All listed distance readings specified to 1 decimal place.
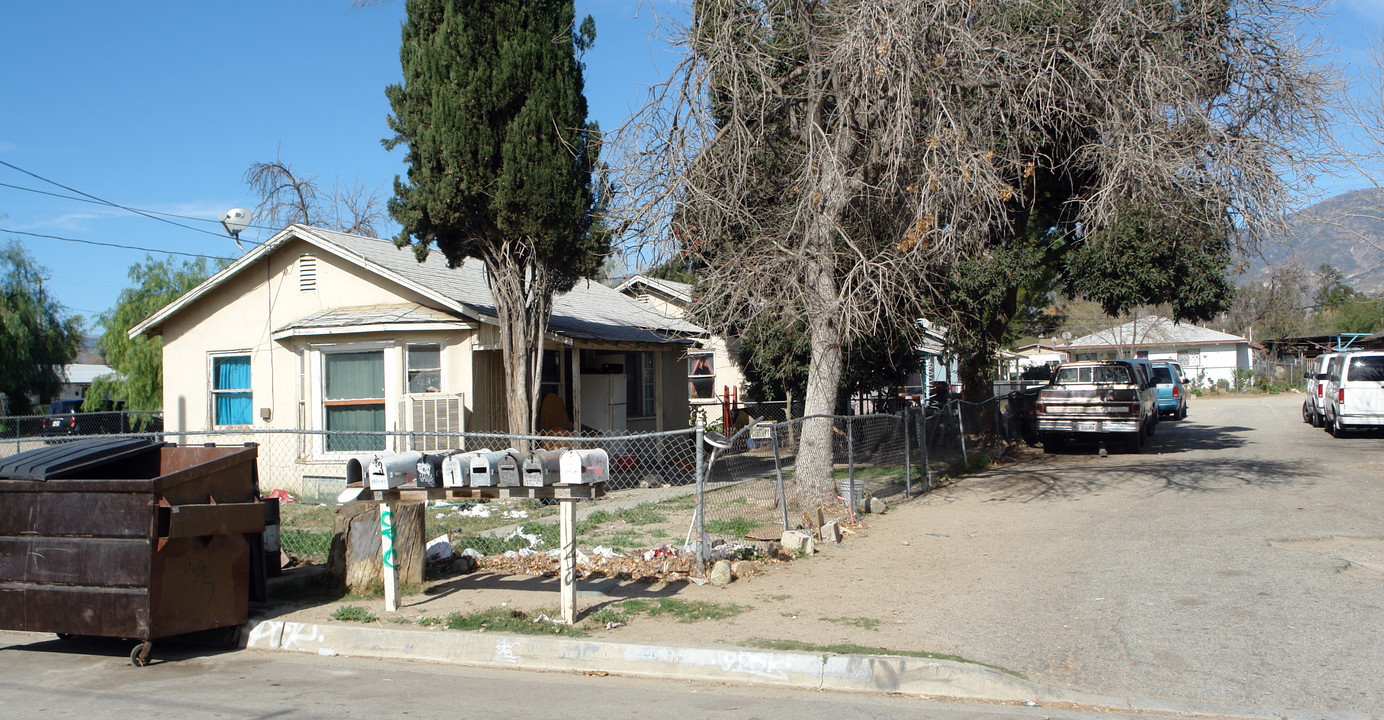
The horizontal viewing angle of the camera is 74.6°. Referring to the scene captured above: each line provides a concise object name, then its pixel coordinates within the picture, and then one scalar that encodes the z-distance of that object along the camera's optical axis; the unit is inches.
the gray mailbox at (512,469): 270.1
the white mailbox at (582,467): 263.4
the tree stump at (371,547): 310.8
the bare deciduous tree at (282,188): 1270.9
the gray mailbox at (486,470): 271.3
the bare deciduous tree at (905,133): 415.5
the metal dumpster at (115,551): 246.7
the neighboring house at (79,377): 2431.1
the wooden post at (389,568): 283.4
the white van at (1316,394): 892.6
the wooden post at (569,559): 263.6
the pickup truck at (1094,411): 684.1
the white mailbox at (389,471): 273.4
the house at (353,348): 563.2
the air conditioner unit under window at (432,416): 531.2
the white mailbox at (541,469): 265.1
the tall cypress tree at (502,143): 486.9
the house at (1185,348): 1925.4
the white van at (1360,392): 770.2
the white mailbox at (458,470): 274.8
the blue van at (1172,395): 1113.4
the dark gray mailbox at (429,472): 280.5
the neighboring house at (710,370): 949.8
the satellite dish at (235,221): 701.9
